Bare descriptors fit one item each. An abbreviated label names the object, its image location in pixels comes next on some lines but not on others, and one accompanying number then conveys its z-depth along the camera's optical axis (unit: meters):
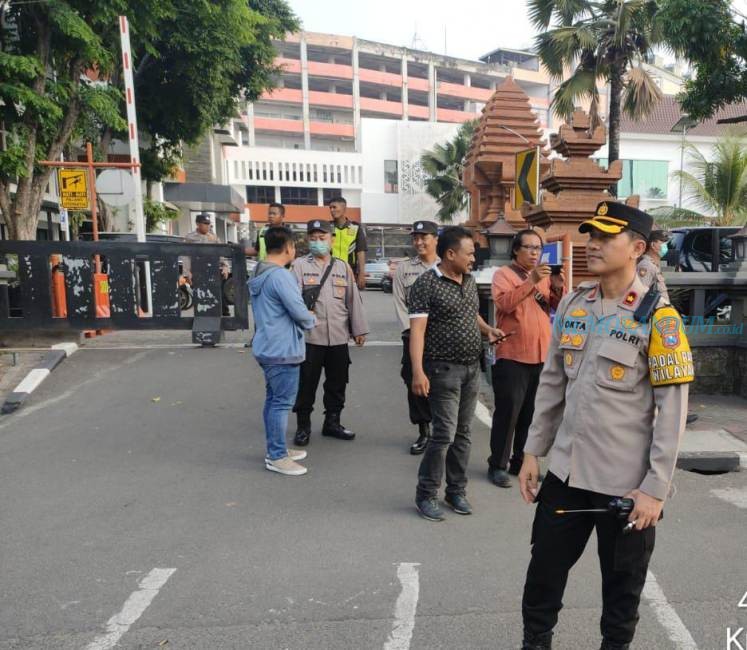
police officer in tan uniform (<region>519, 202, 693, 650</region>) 2.05
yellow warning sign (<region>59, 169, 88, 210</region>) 10.41
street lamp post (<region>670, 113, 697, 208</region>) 18.22
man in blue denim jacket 4.46
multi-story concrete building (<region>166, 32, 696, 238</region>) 49.88
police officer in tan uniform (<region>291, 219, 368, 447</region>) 5.24
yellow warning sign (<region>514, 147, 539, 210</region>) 7.05
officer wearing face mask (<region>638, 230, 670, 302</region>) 4.15
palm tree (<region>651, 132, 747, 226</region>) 18.55
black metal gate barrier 8.67
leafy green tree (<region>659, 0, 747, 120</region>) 8.74
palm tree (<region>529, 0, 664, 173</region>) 16.20
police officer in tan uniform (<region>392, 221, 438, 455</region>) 4.93
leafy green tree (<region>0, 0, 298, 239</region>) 11.94
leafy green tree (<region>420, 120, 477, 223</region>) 32.47
